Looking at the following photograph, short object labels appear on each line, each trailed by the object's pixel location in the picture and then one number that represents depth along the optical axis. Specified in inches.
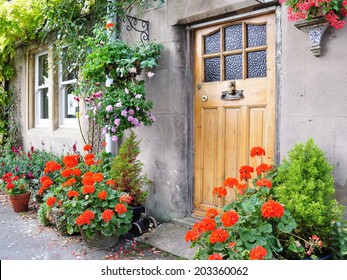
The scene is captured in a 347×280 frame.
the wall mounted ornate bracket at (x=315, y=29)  111.1
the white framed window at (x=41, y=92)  290.2
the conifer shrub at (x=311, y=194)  104.2
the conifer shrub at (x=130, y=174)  160.9
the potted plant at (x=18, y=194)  198.4
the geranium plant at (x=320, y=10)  103.0
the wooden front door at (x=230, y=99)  139.9
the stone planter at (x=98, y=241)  140.6
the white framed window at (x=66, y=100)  251.1
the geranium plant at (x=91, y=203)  133.2
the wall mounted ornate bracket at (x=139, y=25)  176.4
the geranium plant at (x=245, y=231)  94.4
